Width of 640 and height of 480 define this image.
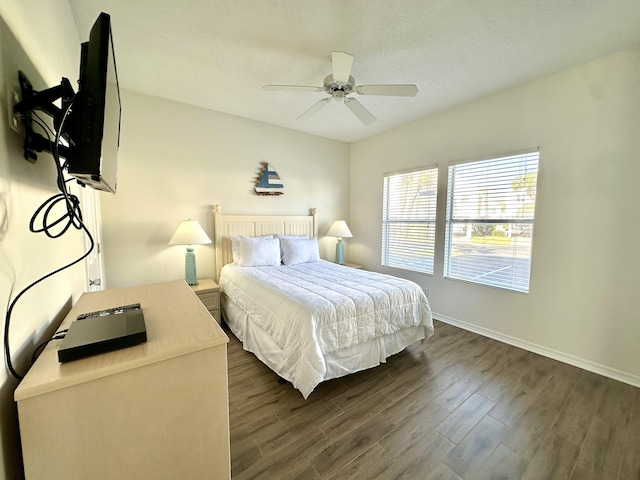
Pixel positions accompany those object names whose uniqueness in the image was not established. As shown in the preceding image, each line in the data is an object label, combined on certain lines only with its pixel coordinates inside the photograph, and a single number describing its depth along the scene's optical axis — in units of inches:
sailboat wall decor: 143.6
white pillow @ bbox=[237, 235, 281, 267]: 126.0
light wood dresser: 25.5
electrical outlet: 28.3
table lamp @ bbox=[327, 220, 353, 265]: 162.2
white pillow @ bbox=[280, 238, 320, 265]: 137.2
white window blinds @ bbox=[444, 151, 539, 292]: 105.3
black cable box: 29.1
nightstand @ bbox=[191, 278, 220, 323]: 112.3
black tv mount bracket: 29.6
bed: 74.2
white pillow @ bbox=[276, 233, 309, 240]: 142.7
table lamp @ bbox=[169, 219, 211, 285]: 110.9
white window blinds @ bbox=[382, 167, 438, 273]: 138.3
